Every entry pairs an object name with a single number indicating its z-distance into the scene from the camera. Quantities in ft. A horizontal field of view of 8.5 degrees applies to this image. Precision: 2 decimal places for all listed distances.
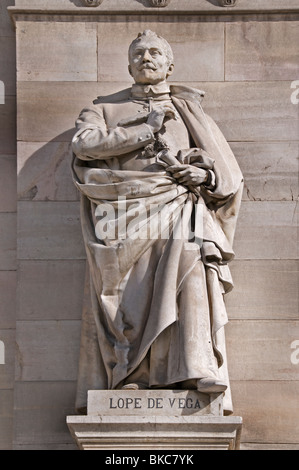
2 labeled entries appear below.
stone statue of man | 55.62
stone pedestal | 54.70
